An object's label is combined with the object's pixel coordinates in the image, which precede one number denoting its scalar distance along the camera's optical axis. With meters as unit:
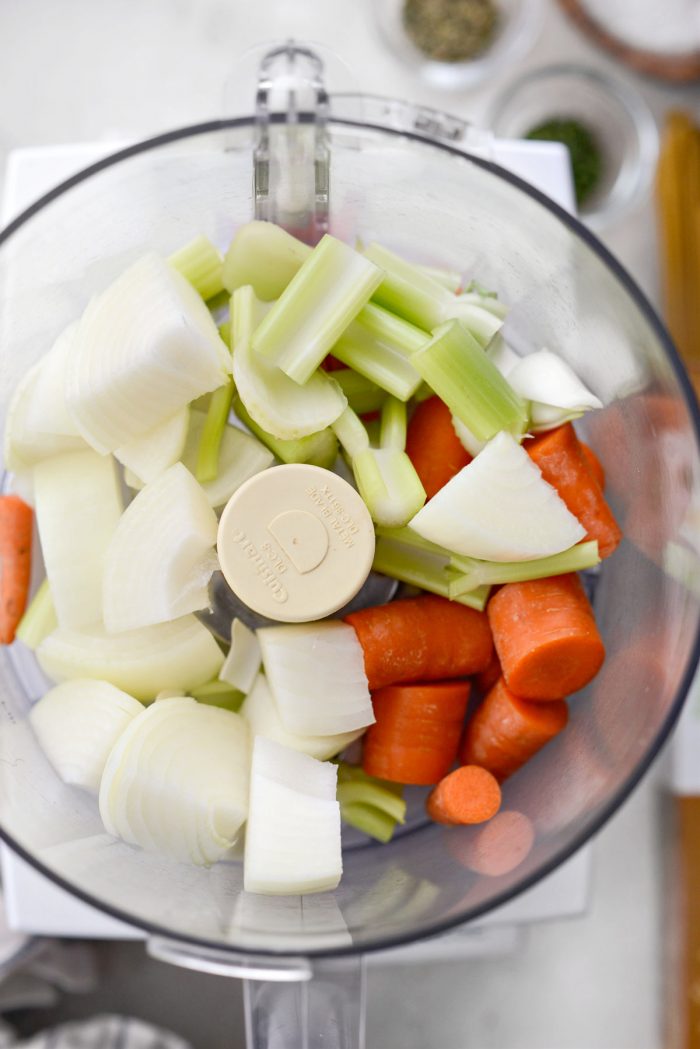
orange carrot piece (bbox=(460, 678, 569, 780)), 0.65
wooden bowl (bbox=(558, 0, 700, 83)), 1.09
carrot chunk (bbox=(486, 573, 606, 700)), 0.61
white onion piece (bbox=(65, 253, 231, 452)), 0.58
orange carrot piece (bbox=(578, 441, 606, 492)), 0.69
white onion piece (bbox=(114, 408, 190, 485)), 0.61
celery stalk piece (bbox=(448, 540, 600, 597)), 0.62
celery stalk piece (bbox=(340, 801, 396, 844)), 0.68
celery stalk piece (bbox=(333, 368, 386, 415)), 0.65
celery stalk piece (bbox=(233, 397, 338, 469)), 0.62
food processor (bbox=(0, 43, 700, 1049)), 0.60
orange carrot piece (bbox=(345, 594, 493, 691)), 0.62
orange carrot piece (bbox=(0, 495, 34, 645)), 0.70
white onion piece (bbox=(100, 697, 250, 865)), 0.59
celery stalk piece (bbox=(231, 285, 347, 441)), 0.60
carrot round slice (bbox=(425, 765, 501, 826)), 0.64
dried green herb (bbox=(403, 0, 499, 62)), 1.08
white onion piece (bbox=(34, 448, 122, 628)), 0.63
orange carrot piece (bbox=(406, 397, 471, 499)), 0.64
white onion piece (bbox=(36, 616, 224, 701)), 0.62
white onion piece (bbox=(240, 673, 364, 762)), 0.61
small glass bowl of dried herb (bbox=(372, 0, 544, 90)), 1.08
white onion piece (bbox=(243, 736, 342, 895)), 0.59
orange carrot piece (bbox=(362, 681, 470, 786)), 0.64
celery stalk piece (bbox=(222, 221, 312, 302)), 0.63
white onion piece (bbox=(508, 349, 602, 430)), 0.62
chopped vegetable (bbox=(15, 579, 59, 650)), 0.68
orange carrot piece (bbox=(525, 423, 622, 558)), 0.63
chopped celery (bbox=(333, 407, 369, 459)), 0.62
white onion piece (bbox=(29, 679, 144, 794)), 0.61
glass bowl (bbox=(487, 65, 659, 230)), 1.09
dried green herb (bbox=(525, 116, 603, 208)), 1.09
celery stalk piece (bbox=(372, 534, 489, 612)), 0.65
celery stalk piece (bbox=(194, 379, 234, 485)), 0.62
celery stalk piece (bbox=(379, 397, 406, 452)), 0.64
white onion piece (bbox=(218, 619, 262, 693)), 0.64
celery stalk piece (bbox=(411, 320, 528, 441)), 0.61
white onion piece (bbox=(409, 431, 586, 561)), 0.59
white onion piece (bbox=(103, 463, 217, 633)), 0.59
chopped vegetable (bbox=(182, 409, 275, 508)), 0.62
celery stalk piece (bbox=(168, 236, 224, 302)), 0.65
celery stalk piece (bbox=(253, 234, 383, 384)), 0.60
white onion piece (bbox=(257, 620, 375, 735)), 0.60
